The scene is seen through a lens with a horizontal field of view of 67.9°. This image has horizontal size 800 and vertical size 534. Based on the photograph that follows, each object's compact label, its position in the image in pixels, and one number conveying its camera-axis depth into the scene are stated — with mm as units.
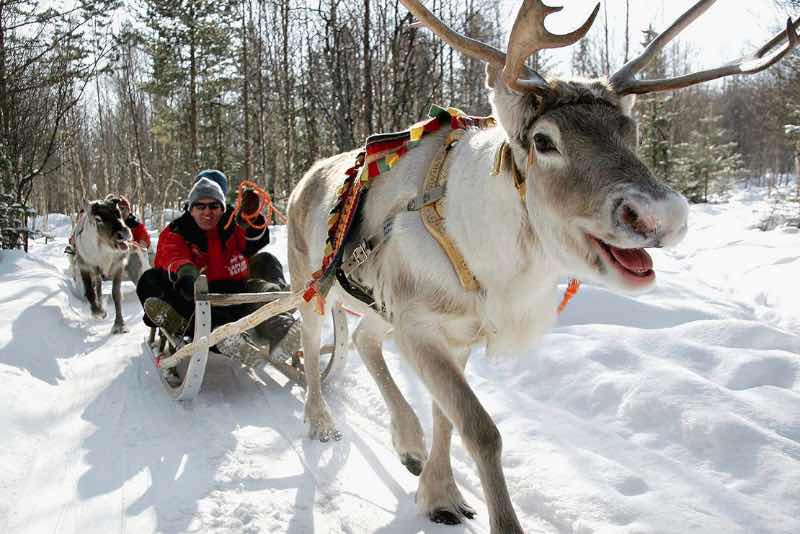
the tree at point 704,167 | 24188
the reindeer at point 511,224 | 1855
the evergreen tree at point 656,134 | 22375
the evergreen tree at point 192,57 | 21656
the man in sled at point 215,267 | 4730
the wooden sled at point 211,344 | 3689
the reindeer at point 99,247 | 8141
